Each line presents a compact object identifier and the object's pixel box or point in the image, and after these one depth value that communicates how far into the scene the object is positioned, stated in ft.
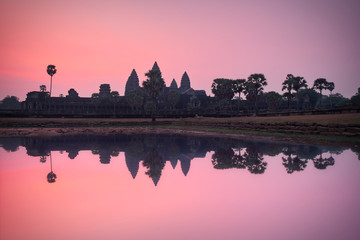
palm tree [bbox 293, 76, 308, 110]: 257.75
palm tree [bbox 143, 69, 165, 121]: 225.97
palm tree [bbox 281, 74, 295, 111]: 258.69
